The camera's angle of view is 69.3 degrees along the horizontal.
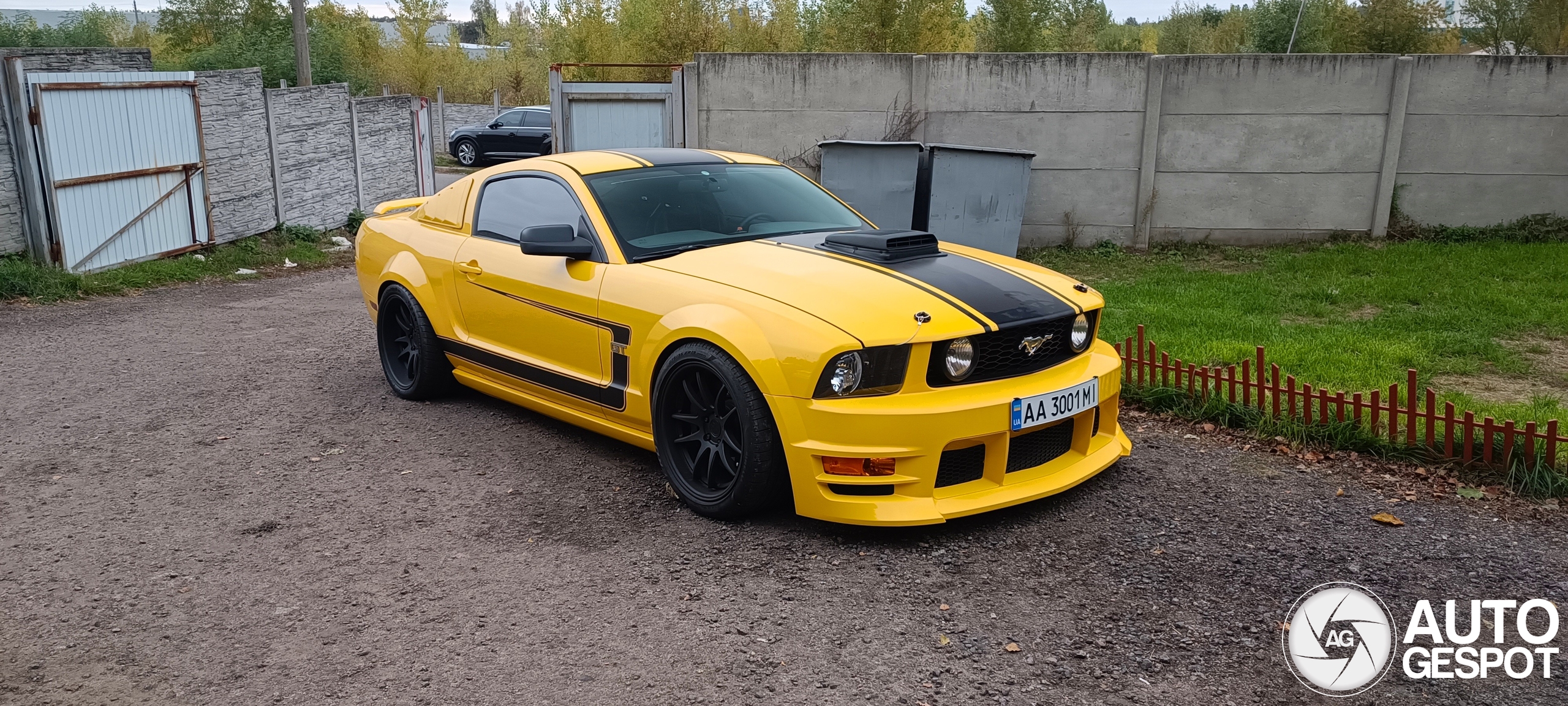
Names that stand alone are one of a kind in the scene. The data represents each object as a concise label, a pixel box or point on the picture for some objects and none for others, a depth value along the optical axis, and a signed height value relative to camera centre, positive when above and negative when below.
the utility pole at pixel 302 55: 17.94 +0.36
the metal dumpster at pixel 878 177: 10.95 -0.92
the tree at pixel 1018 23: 30.17 +1.52
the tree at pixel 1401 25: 30.48 +1.52
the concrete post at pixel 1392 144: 11.27 -0.61
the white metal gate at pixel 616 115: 12.71 -0.40
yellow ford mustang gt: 4.15 -1.02
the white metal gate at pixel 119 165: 10.21 -0.83
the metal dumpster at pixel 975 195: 10.81 -1.07
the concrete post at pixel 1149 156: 11.59 -0.75
